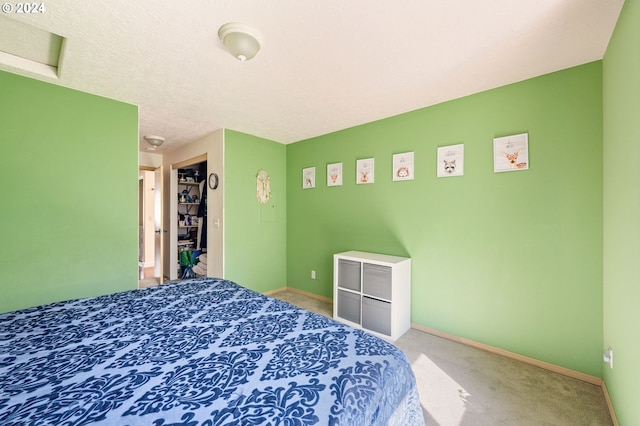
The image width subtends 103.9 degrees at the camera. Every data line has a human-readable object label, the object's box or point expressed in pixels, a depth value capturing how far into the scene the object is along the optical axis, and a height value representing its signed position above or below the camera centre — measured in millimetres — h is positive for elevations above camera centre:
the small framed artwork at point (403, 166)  2746 +514
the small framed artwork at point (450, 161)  2420 +507
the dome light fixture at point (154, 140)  3503 +1031
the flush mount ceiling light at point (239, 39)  1494 +1073
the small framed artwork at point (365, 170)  3072 +520
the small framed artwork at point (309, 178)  3686 +518
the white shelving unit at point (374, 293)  2506 -859
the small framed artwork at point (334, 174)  3379 +521
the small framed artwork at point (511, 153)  2094 +507
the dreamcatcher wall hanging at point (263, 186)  3676 +393
